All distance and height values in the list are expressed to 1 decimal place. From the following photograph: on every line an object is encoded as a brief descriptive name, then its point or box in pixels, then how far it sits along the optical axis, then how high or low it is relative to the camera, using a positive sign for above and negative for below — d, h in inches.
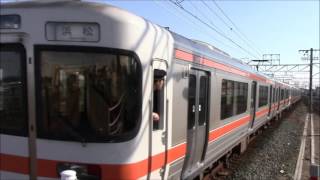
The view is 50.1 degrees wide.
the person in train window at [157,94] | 163.3 -5.4
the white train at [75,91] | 142.9 -3.4
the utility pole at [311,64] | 1548.4 +91.0
